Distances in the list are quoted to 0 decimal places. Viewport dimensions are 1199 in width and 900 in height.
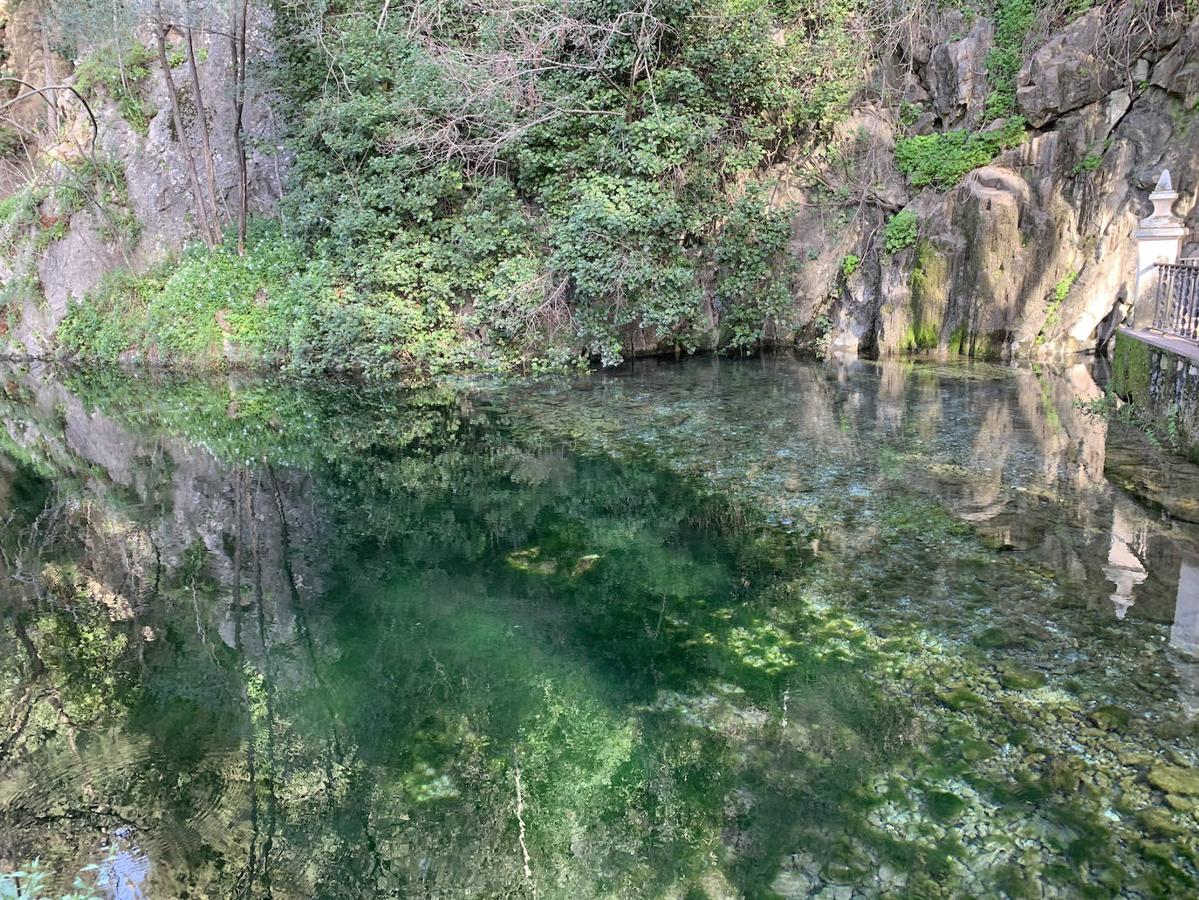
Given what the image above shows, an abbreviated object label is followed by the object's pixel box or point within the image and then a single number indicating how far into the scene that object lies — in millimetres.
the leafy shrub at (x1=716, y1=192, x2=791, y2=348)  14766
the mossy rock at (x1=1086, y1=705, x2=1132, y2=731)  3801
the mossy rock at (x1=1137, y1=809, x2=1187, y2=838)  3176
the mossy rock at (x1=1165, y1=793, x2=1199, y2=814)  3281
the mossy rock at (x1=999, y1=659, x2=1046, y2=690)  4172
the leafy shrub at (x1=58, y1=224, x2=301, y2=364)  16312
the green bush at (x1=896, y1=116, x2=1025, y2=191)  14312
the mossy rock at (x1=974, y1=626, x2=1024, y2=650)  4559
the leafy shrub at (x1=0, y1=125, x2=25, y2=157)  23500
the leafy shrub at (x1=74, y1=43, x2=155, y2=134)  20672
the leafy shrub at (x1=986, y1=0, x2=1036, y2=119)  14430
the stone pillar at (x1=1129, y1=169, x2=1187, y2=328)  8859
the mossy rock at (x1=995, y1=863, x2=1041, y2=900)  2973
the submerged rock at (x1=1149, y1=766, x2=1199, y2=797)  3383
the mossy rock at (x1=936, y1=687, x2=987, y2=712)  4047
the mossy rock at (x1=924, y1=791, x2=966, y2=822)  3352
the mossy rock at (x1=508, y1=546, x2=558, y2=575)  6172
